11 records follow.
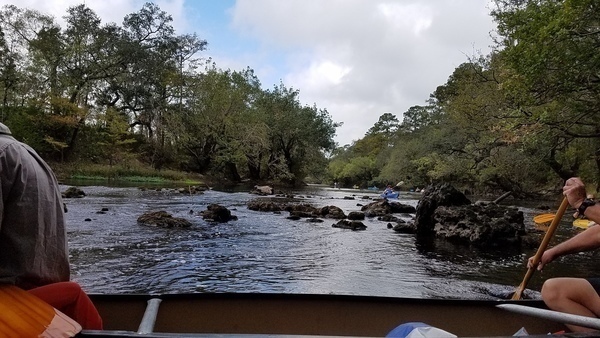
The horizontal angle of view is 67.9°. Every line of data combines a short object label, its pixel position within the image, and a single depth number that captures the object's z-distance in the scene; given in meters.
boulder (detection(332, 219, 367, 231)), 15.18
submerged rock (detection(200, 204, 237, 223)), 15.52
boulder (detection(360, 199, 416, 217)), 20.53
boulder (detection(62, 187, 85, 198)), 20.55
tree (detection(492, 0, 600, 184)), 11.95
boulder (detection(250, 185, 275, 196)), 31.18
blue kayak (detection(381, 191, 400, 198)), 32.03
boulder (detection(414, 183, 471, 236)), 15.05
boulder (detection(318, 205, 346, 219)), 18.50
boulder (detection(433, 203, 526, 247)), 12.56
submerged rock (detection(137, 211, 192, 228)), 13.53
